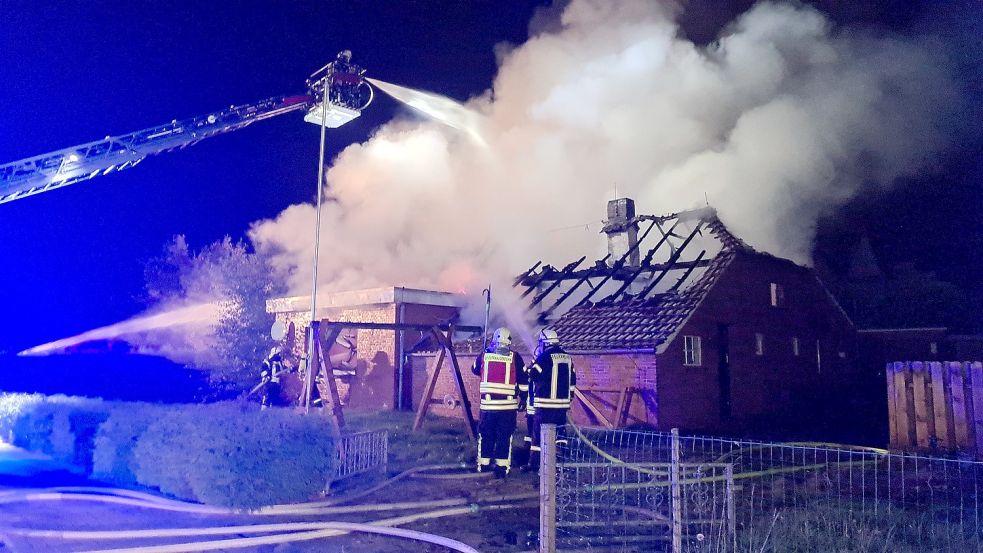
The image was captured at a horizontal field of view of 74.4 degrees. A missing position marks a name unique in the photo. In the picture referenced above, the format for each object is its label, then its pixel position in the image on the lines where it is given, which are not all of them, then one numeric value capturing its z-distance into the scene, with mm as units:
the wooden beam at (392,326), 11852
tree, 17875
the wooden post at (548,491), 4707
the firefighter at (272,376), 16281
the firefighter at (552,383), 9016
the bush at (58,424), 9867
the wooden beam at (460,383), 12281
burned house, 13398
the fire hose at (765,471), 8397
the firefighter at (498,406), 8703
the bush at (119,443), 8227
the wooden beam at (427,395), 12789
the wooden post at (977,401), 9922
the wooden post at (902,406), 10820
